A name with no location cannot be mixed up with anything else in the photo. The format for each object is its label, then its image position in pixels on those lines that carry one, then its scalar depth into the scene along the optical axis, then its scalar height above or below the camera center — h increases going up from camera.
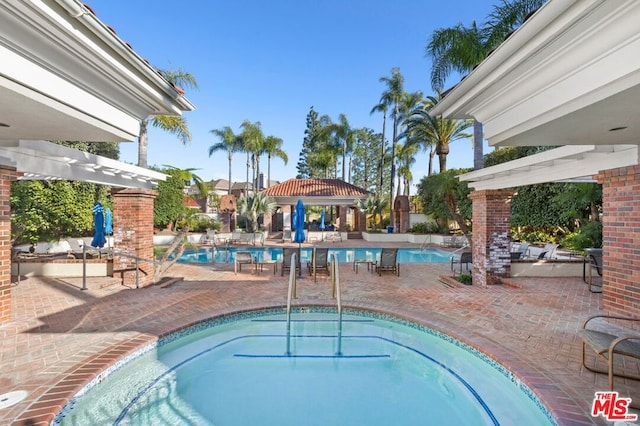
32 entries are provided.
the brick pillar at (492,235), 8.98 -0.57
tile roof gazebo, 27.16 +1.82
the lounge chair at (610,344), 3.48 -1.62
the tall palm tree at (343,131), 39.75 +11.20
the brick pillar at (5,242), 5.79 -0.56
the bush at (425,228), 24.20 -1.01
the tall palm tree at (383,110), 30.32 +10.99
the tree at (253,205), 24.02 +0.79
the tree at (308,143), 54.38 +13.25
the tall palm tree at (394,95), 28.31 +11.63
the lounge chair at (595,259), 8.38 -1.21
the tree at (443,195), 20.33 +1.58
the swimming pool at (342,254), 17.33 -2.45
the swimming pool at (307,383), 4.00 -2.68
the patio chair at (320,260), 10.76 -1.63
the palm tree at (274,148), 37.91 +8.54
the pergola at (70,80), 2.03 +1.19
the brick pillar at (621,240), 5.04 -0.41
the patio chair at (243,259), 11.59 -1.71
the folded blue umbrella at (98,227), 10.45 -0.46
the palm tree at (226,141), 39.91 +9.92
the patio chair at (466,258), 10.89 -1.52
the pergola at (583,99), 1.97 +1.05
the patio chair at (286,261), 11.26 -1.77
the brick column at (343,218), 28.41 -0.25
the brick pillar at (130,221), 8.85 -0.21
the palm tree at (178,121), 19.48 +6.14
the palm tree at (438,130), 23.02 +6.72
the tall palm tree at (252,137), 36.88 +9.61
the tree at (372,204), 25.36 +0.98
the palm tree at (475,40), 12.26 +7.71
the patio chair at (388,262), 11.15 -1.73
